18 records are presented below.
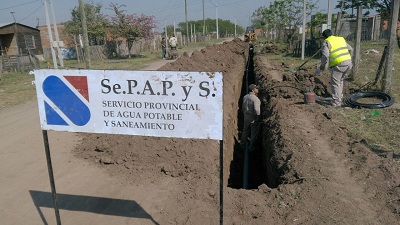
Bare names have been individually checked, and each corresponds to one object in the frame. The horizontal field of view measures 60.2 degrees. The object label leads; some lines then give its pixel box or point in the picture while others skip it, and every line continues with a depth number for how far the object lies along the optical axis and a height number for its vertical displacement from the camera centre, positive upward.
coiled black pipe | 8.84 -2.01
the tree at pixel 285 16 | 27.53 +0.85
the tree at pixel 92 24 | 33.12 +1.04
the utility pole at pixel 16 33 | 31.03 +0.37
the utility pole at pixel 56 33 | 21.35 +0.18
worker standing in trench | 9.22 -2.43
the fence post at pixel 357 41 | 11.69 -0.59
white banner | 3.50 -0.72
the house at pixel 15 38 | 30.67 -0.06
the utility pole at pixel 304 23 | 19.12 +0.13
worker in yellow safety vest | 9.02 -0.90
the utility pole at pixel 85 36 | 16.94 -0.06
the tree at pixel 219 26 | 104.48 +1.05
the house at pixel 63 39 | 35.94 -0.65
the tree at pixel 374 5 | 36.54 +1.87
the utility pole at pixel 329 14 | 15.08 +0.45
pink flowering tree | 30.97 +0.59
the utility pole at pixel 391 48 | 9.60 -0.72
